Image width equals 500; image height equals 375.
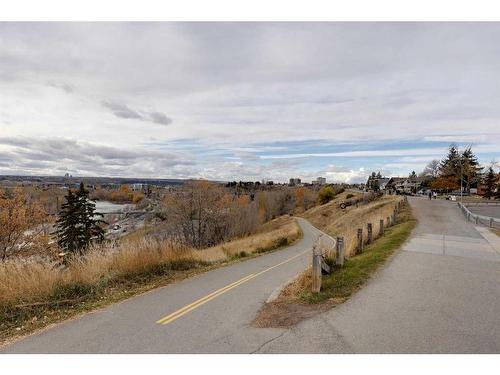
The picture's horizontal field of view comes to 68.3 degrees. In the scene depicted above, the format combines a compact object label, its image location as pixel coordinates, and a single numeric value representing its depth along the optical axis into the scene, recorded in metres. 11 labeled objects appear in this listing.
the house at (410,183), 107.34
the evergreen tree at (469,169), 79.19
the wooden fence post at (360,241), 13.94
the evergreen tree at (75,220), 39.16
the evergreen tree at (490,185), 65.49
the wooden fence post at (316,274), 8.00
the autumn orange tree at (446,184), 80.14
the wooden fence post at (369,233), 16.33
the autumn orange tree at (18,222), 23.44
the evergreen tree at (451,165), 84.12
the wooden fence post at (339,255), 10.40
